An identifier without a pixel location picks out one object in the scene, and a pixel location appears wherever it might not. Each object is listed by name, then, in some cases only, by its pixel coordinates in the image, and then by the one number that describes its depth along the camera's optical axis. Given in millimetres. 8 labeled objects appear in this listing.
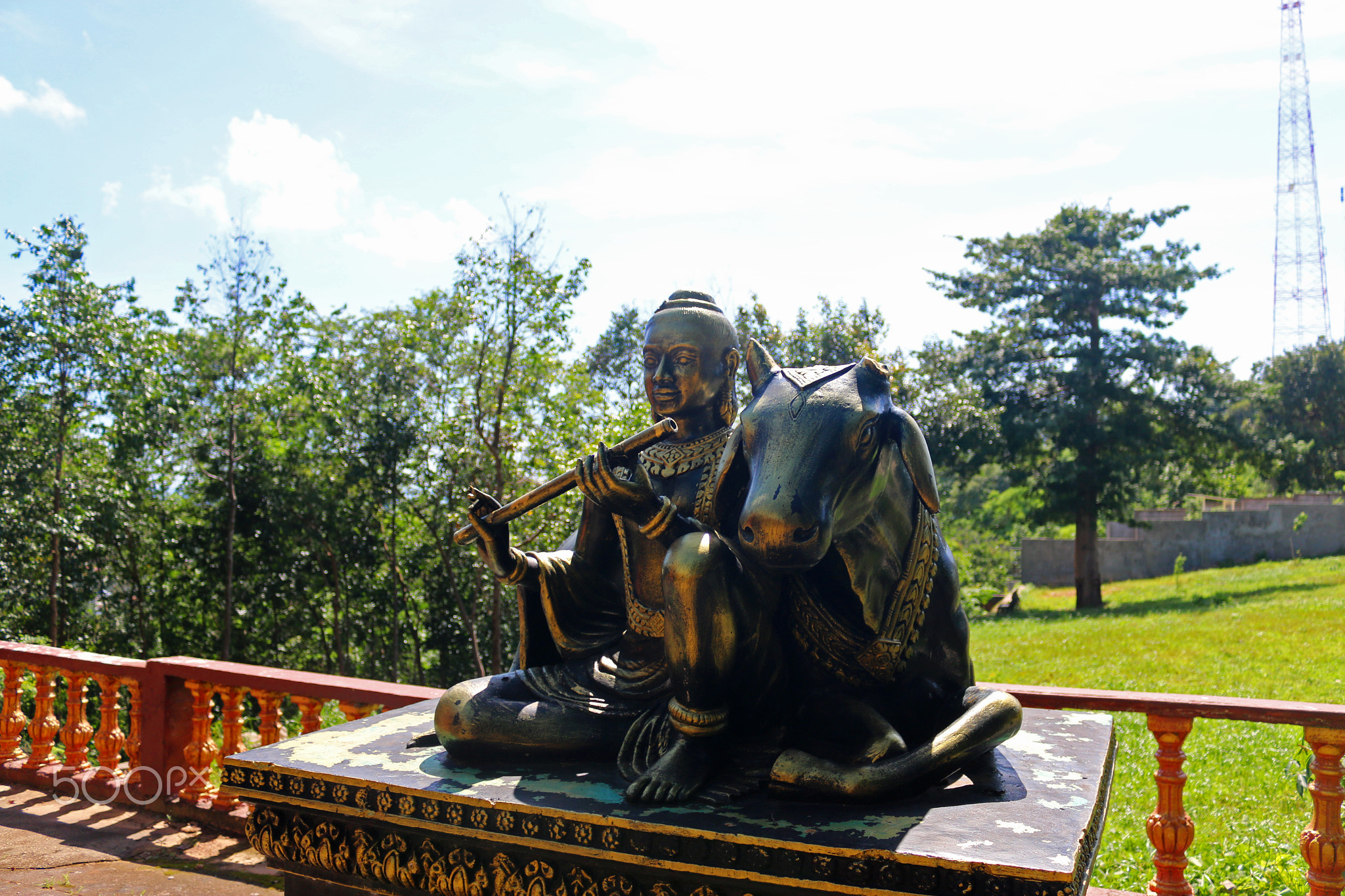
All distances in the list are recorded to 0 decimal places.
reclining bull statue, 1919
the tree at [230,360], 12430
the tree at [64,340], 9625
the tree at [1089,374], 17766
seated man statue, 2062
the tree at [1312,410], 28156
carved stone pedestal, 1643
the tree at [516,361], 11578
